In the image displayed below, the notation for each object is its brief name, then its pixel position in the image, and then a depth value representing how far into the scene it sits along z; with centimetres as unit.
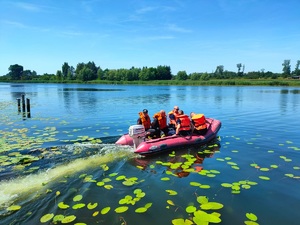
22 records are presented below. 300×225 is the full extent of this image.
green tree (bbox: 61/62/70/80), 11965
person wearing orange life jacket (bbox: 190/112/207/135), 948
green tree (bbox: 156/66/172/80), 10828
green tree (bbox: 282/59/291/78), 12728
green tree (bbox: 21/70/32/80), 14462
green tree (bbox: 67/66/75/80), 11419
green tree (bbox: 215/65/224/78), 11974
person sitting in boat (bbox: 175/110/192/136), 900
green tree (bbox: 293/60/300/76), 11659
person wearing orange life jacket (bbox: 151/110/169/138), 980
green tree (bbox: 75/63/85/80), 11905
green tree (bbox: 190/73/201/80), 10144
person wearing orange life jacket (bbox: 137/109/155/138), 954
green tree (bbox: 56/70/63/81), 11919
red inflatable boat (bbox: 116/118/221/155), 806
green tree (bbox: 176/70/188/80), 10600
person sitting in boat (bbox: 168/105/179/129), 997
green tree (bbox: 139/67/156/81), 9881
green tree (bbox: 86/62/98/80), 12206
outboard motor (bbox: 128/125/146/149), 814
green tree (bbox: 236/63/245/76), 12992
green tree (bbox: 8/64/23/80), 14975
